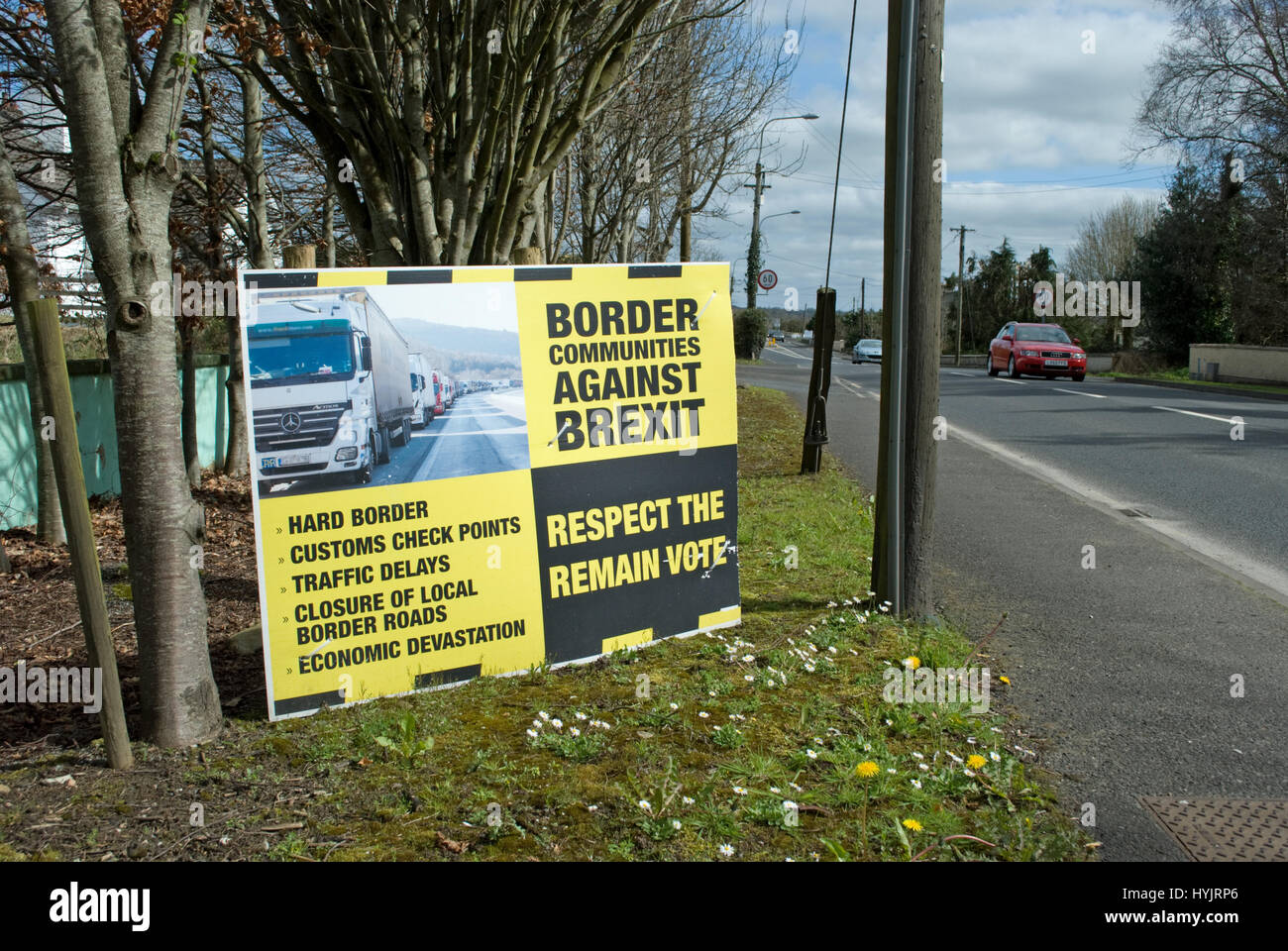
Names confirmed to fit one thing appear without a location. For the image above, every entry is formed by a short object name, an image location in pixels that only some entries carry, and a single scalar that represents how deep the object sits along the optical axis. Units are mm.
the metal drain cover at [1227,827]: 3256
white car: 48500
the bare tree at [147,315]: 3676
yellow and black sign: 4199
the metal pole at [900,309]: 5359
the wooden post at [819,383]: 10258
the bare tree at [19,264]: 7789
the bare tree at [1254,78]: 32781
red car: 28219
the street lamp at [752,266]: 51938
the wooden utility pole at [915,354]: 5406
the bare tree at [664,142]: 14906
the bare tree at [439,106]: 6797
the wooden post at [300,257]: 4543
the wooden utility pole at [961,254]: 66644
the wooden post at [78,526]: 3637
